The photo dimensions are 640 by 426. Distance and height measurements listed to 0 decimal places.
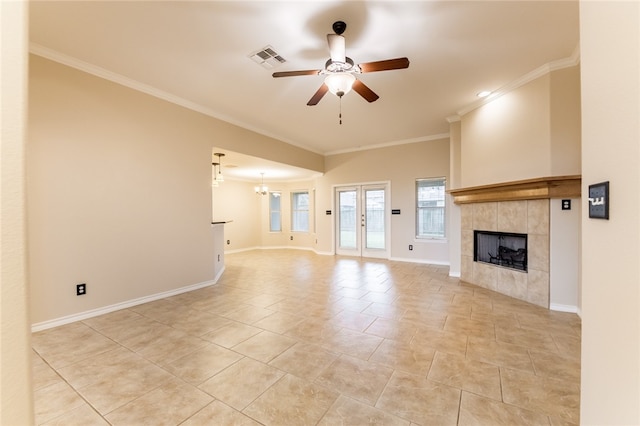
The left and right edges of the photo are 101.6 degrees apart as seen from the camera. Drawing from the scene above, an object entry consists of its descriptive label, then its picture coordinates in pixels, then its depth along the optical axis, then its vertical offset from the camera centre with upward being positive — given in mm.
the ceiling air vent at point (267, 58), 2754 +1698
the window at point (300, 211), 8945 +21
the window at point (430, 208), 5996 +69
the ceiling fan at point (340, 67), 2205 +1270
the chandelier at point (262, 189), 8147 +752
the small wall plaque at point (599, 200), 861 +33
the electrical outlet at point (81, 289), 2968 -871
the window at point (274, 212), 9242 -8
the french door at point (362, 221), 6812 -259
